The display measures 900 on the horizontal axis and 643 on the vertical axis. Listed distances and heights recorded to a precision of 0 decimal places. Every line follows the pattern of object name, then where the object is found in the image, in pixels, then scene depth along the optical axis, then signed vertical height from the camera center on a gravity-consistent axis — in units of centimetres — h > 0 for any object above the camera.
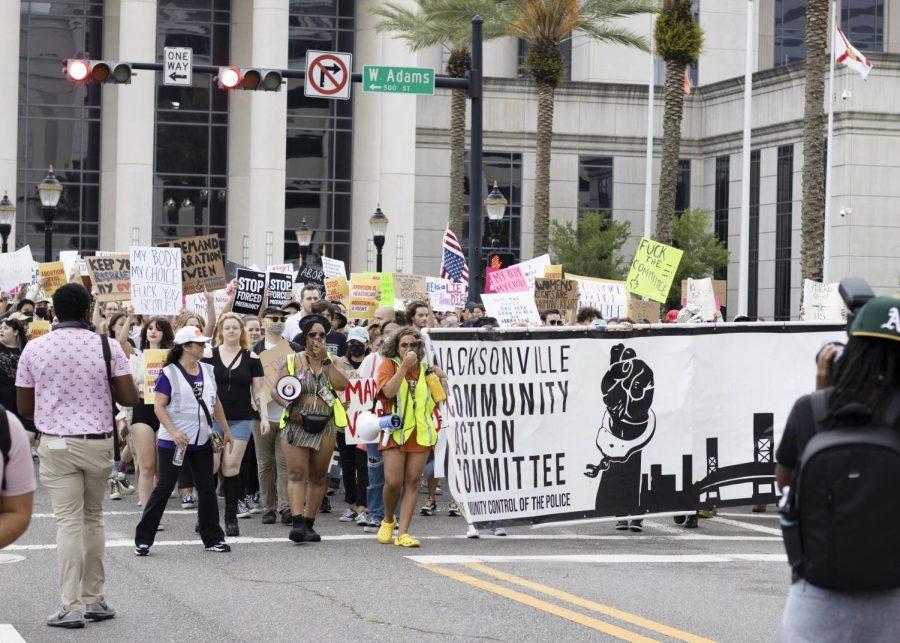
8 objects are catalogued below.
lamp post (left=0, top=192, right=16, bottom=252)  3685 +164
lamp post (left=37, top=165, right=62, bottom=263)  3347 +191
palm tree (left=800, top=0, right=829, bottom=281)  2953 +322
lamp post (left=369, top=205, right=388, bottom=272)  4172 +176
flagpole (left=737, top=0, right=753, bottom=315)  3634 +272
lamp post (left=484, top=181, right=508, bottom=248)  3284 +184
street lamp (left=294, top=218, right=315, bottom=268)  4381 +150
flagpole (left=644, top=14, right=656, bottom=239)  4697 +379
